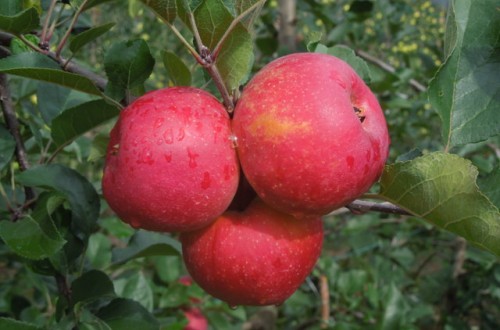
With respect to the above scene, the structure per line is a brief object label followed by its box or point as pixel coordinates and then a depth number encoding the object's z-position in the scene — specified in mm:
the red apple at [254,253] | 640
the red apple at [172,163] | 584
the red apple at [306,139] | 562
